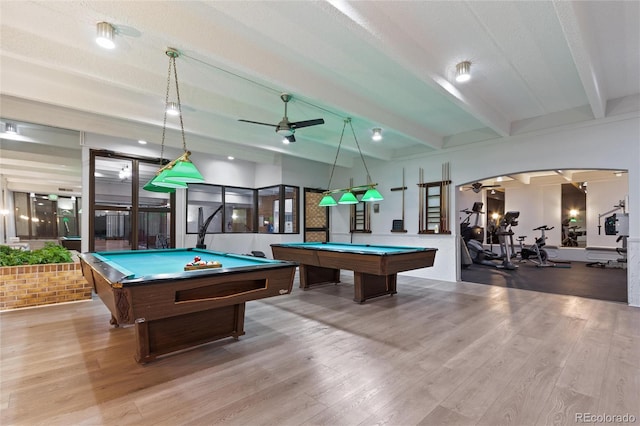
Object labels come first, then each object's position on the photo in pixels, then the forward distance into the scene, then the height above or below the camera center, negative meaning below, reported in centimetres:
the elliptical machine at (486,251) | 909 -105
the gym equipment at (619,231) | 559 -45
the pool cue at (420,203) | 749 +27
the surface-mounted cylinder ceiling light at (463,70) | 363 +175
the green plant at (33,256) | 472 -67
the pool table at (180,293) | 229 -69
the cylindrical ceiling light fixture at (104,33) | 283 +172
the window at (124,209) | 630 +13
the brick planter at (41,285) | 455 -111
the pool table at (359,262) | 443 -79
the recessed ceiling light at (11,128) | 553 +162
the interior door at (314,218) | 899 -12
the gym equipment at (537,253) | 948 -132
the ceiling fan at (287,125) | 430 +130
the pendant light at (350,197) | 524 +32
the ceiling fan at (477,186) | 914 +84
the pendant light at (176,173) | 315 +44
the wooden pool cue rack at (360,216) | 885 -6
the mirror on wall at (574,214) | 1182 -3
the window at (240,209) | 878 +16
